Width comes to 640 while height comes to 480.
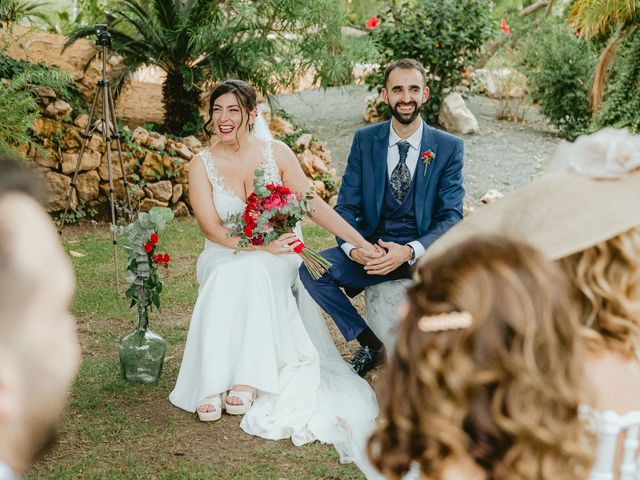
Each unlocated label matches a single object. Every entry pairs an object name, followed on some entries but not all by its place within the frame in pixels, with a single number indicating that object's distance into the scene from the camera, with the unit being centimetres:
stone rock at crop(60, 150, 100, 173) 821
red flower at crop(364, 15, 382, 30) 1053
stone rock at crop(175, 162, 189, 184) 865
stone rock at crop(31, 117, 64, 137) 809
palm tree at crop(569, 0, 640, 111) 985
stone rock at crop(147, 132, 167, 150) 863
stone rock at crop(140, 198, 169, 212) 851
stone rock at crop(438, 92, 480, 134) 1132
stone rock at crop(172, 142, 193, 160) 875
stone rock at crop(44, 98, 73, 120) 820
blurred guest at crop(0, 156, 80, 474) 101
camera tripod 566
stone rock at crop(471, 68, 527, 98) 1303
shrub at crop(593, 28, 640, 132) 1011
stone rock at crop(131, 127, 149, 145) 859
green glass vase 436
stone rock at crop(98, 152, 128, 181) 830
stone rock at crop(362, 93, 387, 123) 1141
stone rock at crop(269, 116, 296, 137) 978
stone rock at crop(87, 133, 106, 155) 827
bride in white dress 400
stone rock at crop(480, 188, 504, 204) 909
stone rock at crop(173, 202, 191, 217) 867
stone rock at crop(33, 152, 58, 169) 809
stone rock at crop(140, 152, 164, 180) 850
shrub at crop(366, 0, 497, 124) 1059
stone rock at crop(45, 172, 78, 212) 814
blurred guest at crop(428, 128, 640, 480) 141
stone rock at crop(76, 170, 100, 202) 825
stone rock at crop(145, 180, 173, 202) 852
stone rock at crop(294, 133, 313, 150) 951
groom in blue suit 462
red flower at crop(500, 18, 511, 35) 1145
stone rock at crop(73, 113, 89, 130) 829
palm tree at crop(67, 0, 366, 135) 870
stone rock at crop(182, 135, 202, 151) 896
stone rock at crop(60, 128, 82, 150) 821
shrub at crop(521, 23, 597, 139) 1158
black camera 564
